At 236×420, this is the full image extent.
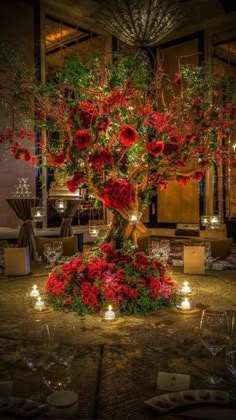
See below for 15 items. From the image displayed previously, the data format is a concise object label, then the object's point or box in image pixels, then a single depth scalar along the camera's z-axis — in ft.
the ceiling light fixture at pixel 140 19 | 8.97
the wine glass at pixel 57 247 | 10.95
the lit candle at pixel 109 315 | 7.19
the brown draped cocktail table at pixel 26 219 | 19.03
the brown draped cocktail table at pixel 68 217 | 23.00
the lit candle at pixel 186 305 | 7.66
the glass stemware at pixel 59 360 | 4.03
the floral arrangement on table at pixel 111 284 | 7.87
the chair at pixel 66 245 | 13.55
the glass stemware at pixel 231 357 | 4.11
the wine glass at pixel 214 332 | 4.36
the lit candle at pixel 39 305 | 7.66
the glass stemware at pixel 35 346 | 3.99
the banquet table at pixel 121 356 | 4.04
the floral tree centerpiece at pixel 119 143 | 8.13
